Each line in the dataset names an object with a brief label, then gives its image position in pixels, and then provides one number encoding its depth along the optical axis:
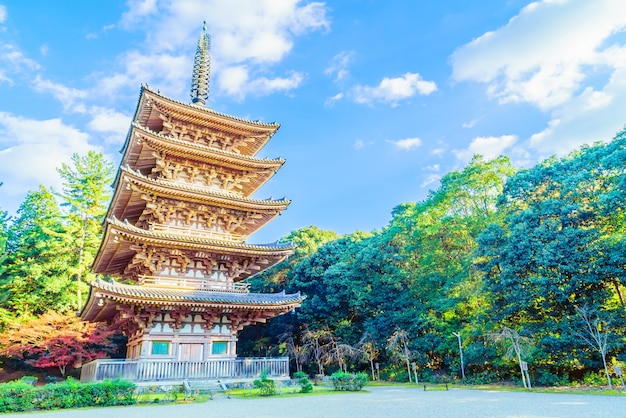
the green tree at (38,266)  32.44
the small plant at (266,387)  14.50
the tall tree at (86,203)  35.75
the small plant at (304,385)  15.73
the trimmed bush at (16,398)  10.99
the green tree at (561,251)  20.14
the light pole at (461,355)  25.04
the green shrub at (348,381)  17.12
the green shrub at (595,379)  19.67
